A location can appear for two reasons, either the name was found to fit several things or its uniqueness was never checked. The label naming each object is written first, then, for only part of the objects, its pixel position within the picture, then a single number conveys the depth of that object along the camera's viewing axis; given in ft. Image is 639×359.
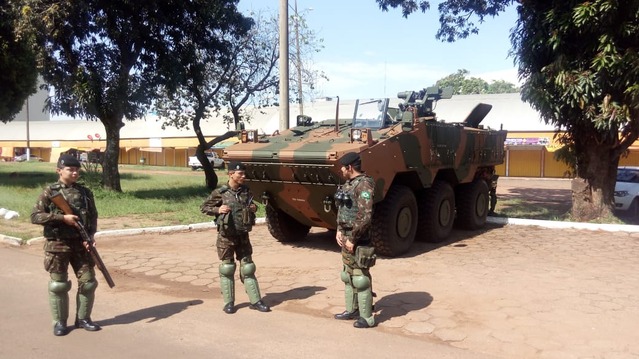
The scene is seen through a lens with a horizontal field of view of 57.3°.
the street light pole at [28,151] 164.66
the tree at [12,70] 63.52
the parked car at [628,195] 44.14
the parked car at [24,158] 167.92
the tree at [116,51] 49.26
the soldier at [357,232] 16.66
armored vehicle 24.82
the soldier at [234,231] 18.12
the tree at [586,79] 31.35
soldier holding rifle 15.96
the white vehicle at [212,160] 127.44
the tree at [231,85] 62.28
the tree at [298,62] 66.39
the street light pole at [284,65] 37.91
